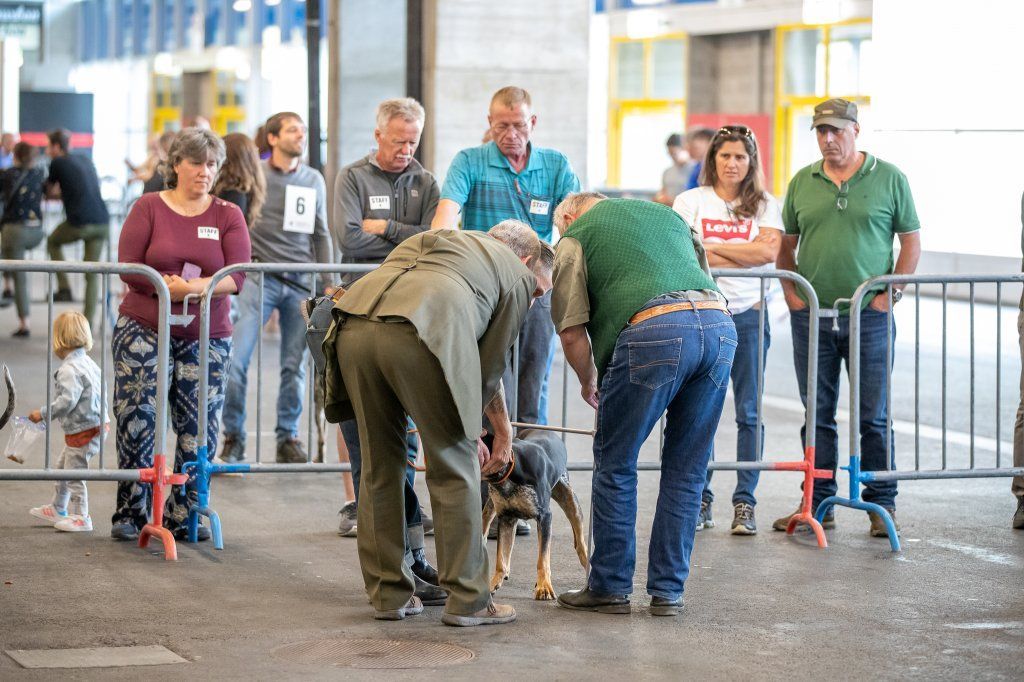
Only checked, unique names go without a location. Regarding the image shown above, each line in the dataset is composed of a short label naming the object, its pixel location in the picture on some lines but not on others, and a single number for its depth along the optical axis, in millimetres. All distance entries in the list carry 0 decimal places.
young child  13906
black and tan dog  11492
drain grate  10008
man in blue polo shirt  14562
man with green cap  14570
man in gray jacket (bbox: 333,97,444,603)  15164
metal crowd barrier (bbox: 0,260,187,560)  13367
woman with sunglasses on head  14617
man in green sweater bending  10977
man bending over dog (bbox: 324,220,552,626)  10227
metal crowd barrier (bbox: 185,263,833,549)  13727
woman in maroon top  13602
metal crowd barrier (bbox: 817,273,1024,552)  14109
